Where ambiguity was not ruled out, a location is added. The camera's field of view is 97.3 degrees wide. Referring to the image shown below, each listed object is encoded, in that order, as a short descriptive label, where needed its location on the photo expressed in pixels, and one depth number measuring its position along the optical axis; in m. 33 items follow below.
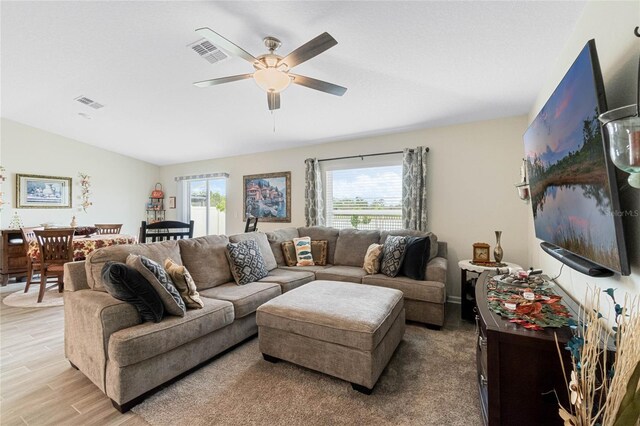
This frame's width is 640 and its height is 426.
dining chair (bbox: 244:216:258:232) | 4.73
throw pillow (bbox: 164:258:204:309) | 2.19
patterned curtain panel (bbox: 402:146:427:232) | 3.90
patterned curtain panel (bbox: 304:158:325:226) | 4.82
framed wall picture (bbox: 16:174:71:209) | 5.04
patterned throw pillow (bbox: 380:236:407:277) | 3.23
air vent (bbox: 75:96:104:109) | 3.94
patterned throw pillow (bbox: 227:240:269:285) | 2.99
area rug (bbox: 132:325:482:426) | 1.67
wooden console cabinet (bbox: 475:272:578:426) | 1.22
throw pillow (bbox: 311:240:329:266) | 4.05
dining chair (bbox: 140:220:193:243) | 3.15
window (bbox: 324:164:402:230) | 4.30
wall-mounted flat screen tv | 1.10
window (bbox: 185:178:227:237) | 6.27
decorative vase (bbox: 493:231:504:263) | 3.01
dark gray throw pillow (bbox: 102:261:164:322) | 1.75
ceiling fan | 1.82
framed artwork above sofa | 5.26
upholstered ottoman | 1.87
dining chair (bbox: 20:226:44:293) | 3.96
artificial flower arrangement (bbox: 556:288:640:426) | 0.71
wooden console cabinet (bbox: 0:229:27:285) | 4.54
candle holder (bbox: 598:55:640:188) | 0.84
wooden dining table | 3.84
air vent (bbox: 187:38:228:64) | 2.56
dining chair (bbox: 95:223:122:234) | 5.21
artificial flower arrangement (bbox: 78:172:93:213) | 5.82
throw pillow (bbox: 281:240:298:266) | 3.96
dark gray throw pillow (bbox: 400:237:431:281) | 3.09
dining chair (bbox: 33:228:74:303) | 3.72
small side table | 3.10
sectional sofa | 1.75
